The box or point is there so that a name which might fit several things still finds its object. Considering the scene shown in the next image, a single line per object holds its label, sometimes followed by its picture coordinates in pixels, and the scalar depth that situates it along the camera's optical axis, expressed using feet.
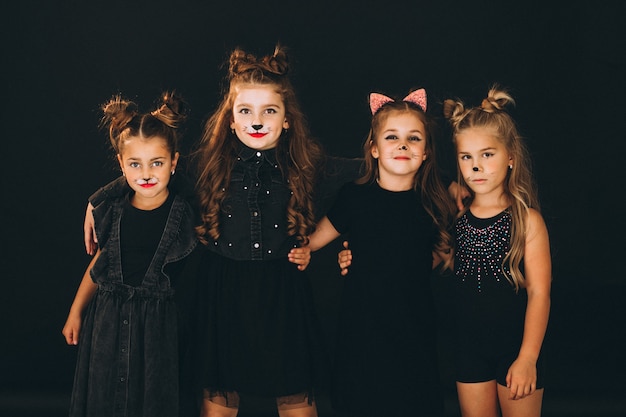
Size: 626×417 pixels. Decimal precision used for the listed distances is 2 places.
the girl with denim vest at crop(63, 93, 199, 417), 10.00
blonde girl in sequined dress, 9.72
